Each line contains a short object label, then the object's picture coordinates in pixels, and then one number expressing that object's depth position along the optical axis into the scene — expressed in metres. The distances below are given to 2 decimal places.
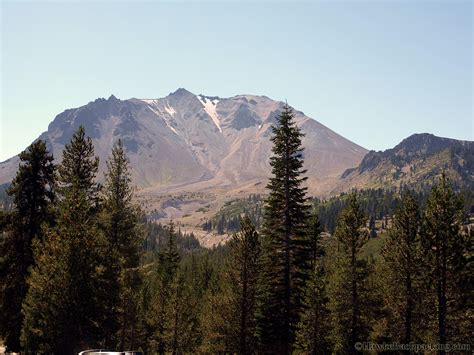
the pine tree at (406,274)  38.53
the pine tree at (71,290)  29.03
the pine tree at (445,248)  35.16
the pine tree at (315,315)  38.44
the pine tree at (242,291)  38.41
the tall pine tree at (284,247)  35.72
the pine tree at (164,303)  55.04
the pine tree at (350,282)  39.38
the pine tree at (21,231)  36.25
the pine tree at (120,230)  35.91
